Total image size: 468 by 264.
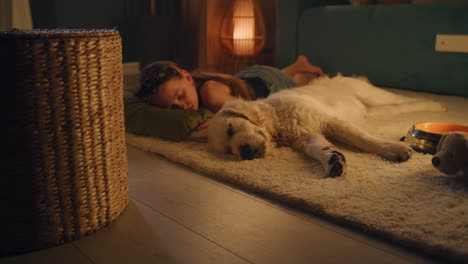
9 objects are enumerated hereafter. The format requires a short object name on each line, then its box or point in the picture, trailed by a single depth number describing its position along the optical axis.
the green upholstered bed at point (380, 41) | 3.48
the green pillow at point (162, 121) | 2.57
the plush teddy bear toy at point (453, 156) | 1.68
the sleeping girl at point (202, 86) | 2.90
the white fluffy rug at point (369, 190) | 1.32
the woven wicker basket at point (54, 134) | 1.19
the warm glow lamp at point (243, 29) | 4.98
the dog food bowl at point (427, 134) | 2.08
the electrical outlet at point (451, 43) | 3.35
